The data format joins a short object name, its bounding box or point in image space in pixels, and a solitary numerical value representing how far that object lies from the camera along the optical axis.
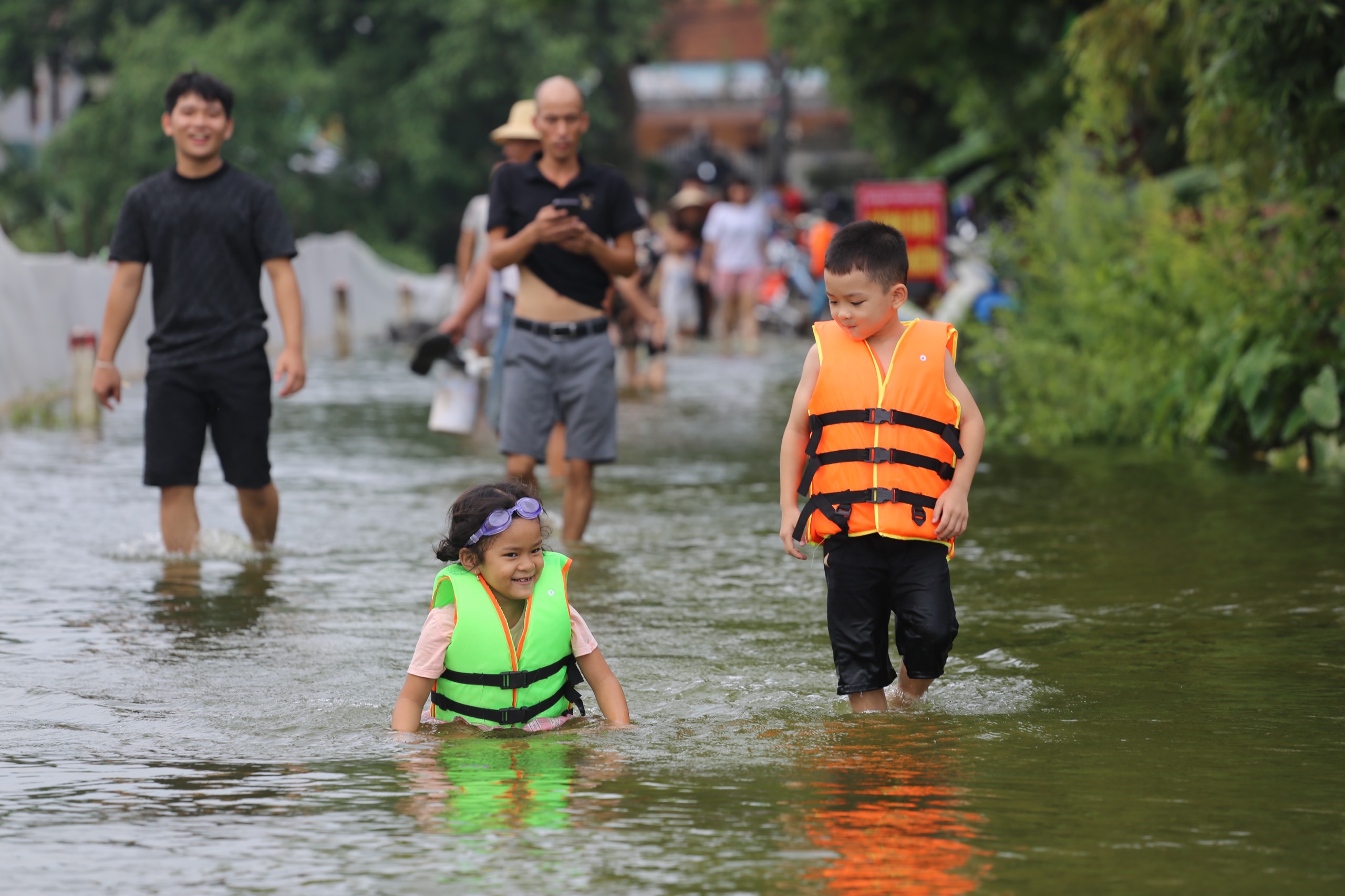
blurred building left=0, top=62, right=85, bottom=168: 46.88
